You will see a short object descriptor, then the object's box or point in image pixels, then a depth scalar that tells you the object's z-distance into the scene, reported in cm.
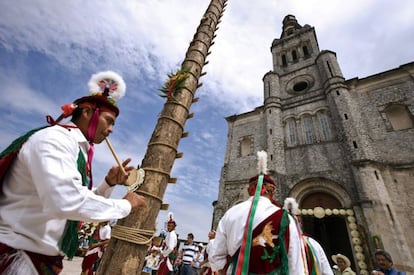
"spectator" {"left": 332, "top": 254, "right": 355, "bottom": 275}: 538
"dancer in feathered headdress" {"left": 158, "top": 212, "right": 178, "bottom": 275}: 592
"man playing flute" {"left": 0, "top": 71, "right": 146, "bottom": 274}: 94
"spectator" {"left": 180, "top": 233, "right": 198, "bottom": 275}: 691
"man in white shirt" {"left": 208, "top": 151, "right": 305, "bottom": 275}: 208
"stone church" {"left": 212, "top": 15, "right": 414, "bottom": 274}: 920
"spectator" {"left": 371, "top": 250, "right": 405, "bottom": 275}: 400
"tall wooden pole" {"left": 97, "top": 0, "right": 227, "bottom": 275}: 165
